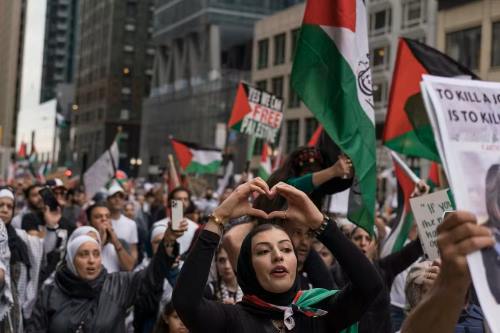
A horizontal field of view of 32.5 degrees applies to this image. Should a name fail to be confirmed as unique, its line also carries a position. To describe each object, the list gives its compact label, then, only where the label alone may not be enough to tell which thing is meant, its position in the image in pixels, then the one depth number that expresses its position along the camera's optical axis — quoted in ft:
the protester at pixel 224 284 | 18.63
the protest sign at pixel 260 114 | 43.80
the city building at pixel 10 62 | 430.41
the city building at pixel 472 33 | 112.98
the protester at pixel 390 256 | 20.75
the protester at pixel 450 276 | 6.50
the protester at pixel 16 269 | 17.83
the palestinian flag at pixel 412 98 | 22.52
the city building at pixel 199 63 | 205.26
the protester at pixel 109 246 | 24.20
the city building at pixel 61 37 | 561.84
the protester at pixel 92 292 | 16.96
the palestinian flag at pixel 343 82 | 17.78
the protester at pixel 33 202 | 30.14
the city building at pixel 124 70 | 319.06
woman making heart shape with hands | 10.66
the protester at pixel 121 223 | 29.37
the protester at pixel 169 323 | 17.35
